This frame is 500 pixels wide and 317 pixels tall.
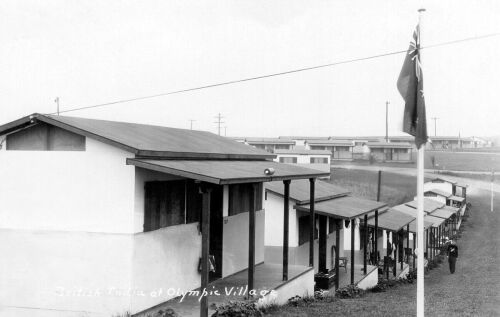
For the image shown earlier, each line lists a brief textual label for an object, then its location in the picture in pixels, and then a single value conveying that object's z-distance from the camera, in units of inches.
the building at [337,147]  3048.7
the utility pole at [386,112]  3027.1
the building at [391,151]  2903.5
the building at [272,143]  3115.2
